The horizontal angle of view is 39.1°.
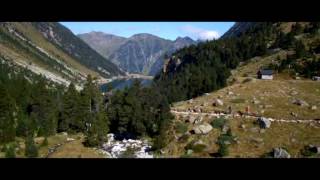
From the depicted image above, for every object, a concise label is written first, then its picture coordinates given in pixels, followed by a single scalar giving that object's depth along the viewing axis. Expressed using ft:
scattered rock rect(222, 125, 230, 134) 150.67
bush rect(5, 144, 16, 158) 115.43
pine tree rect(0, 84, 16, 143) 142.31
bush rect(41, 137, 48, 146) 140.03
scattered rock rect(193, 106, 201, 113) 178.60
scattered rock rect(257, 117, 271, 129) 155.63
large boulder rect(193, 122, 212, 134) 151.43
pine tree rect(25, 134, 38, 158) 121.80
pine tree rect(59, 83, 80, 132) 167.73
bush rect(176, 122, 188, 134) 154.92
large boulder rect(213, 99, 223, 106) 185.60
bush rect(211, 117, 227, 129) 155.72
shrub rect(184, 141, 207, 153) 136.67
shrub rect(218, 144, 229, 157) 125.70
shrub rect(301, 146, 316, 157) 129.86
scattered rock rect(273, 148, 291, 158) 124.16
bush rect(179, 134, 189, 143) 146.86
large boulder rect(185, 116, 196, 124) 163.85
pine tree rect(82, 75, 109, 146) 147.43
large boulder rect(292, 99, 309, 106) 182.64
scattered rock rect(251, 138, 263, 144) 142.41
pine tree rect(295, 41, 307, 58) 258.39
